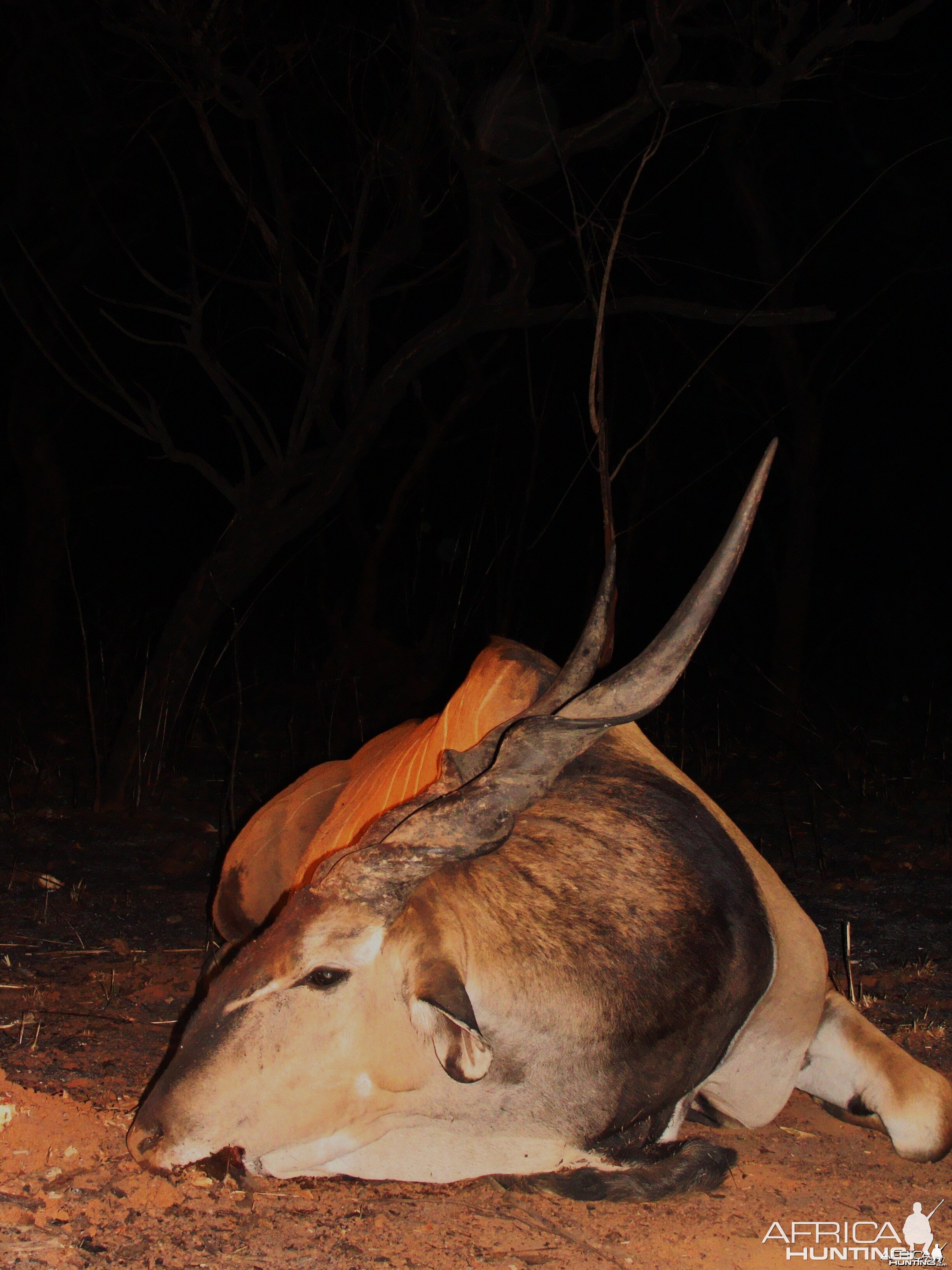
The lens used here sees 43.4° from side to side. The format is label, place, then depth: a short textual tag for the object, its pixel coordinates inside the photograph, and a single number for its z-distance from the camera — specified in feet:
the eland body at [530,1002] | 6.98
